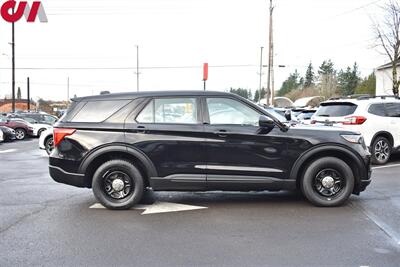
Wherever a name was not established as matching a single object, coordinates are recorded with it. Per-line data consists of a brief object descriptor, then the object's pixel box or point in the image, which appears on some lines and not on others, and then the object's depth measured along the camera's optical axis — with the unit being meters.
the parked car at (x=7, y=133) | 21.88
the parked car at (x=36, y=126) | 25.34
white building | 39.25
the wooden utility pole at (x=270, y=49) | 35.00
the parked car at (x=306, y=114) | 20.12
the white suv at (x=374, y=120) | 11.15
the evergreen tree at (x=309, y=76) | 125.38
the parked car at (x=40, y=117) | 26.89
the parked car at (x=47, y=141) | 14.98
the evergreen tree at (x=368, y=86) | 67.96
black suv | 6.56
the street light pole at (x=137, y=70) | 61.31
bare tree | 28.72
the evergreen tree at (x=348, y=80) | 106.81
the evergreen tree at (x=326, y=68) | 116.72
